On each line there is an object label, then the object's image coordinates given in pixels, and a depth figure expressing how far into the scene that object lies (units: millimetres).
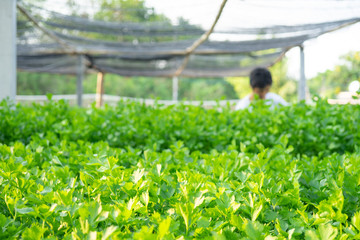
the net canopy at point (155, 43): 6223
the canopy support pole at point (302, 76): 7141
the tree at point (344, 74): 17219
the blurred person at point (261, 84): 4145
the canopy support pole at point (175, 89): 11845
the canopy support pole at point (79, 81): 7590
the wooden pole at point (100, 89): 9641
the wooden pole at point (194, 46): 4629
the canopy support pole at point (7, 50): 3615
